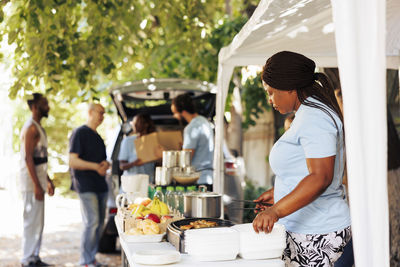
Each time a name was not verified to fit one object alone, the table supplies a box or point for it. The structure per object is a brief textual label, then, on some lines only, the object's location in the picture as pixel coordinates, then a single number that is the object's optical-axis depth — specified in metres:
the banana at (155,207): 3.53
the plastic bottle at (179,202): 3.84
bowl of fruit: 3.05
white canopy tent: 2.13
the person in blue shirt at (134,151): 6.74
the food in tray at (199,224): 2.88
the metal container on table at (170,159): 5.03
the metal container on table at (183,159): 5.07
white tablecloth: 2.49
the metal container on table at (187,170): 4.94
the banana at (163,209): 3.55
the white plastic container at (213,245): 2.51
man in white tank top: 6.43
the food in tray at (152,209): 3.43
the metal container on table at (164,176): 4.82
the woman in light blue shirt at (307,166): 2.52
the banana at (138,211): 3.43
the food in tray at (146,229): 3.06
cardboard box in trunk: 6.52
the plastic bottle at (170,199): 3.92
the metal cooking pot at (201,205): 3.48
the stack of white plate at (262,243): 2.55
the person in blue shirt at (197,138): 5.82
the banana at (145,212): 3.41
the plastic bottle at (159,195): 4.06
